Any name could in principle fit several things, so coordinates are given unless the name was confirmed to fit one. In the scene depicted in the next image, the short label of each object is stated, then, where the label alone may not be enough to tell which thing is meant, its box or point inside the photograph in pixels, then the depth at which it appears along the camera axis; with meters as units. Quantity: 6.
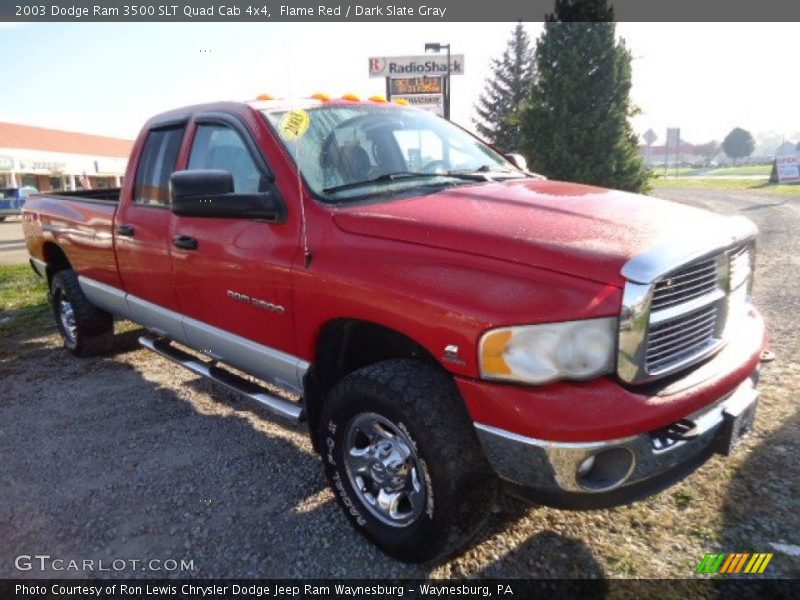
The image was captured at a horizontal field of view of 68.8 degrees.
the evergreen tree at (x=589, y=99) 14.76
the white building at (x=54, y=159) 37.62
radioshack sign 15.07
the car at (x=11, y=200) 24.70
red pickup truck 1.99
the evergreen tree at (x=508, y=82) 32.34
